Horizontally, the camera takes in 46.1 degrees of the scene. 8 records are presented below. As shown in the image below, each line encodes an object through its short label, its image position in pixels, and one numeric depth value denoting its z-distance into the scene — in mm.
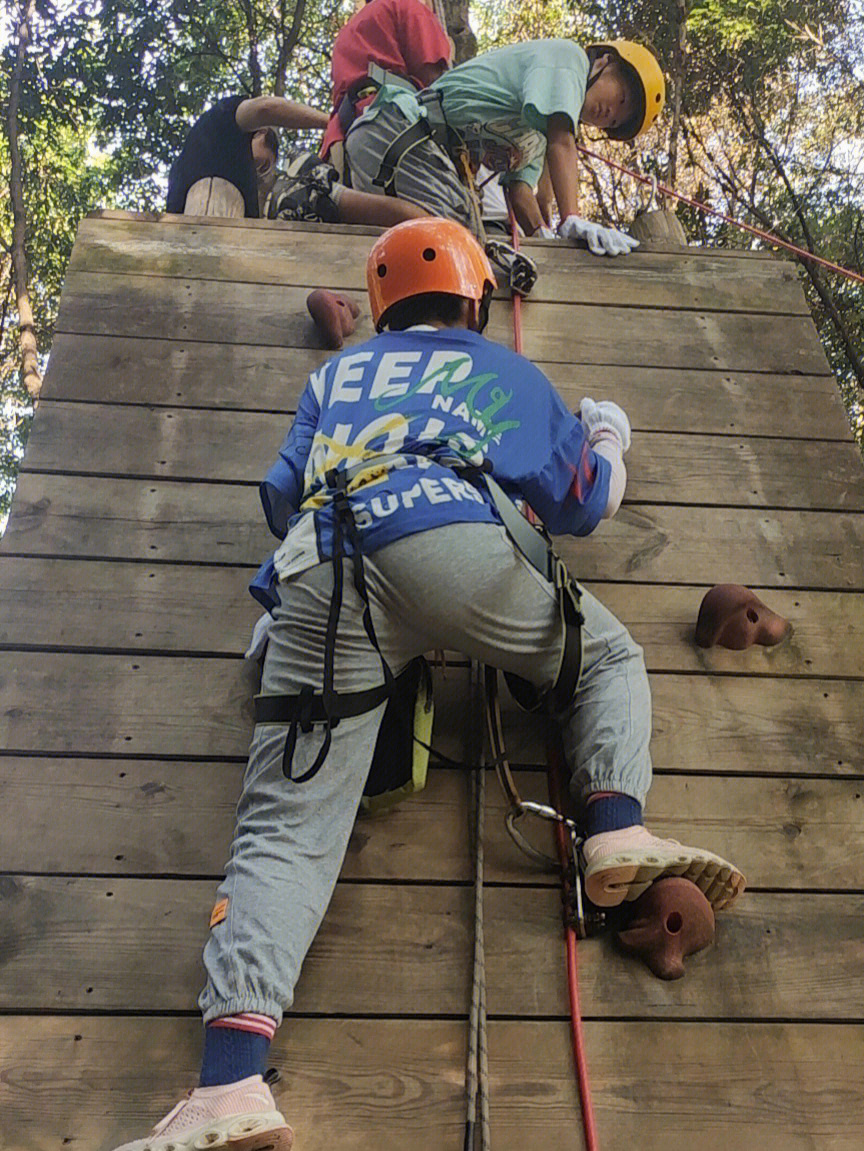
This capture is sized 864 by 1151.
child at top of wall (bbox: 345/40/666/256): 3754
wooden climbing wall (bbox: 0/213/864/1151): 1732
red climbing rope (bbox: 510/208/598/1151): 1684
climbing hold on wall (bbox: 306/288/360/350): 3014
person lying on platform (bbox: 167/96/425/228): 3826
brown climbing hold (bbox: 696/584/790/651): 2342
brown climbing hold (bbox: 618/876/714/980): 1801
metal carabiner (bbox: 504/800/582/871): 1896
